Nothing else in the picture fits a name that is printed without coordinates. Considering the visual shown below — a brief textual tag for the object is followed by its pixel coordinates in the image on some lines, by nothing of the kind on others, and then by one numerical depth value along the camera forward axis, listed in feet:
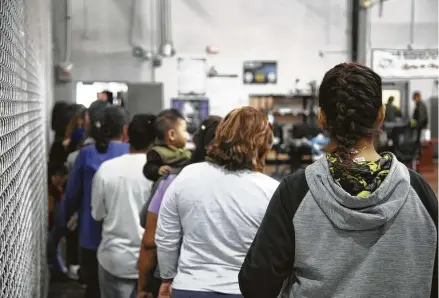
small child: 11.27
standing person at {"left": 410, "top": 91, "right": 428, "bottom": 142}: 48.91
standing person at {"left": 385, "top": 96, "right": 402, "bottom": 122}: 47.60
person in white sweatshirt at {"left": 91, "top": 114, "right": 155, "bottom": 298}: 12.13
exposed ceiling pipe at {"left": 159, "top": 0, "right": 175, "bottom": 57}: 47.29
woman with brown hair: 8.75
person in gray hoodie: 5.79
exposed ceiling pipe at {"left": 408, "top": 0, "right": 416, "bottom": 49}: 49.76
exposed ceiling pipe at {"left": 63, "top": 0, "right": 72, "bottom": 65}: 45.47
